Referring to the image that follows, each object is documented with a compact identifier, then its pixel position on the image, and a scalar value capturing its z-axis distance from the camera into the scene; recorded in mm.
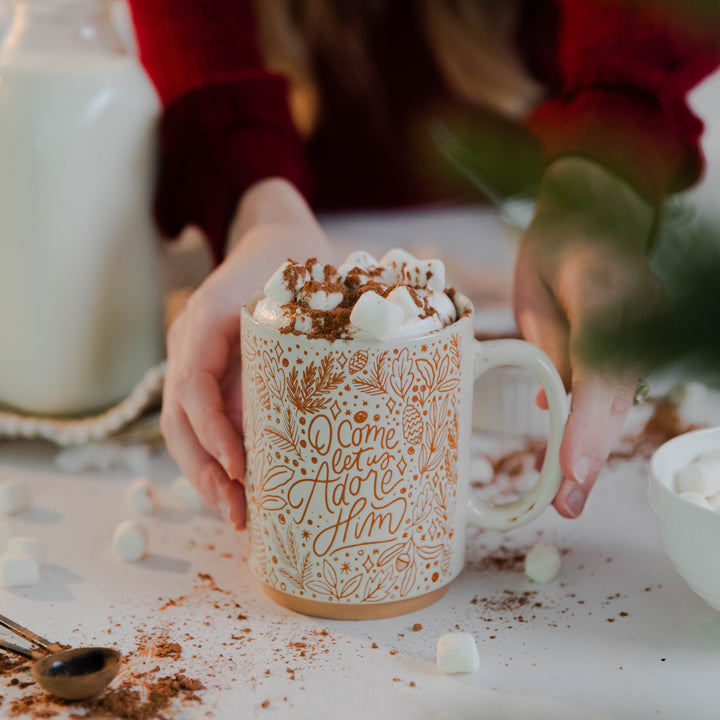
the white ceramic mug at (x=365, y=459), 555
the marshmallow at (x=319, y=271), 603
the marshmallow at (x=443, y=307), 583
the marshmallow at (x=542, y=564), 664
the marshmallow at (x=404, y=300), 550
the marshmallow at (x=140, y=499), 773
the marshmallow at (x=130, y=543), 693
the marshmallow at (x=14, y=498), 768
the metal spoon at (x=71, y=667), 517
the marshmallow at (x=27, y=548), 679
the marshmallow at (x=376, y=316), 531
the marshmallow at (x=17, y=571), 654
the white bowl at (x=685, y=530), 531
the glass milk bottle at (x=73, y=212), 833
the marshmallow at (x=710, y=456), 619
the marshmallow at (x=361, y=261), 635
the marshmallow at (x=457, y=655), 548
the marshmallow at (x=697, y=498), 554
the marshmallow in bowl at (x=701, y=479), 576
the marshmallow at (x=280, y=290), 580
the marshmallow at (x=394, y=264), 617
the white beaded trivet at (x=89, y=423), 886
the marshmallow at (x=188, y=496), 775
